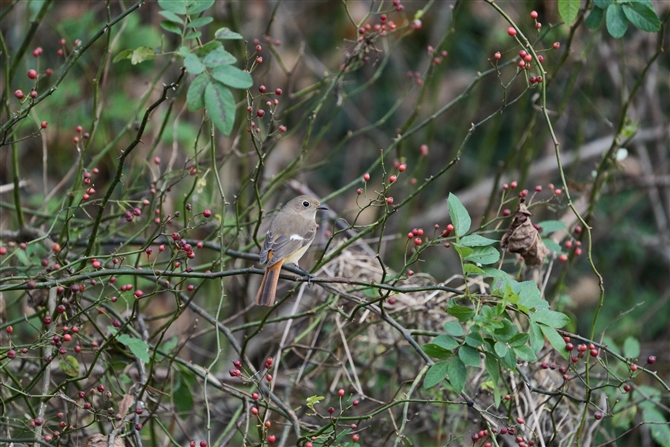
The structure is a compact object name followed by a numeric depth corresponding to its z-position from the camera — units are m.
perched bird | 7.55
